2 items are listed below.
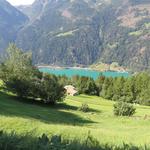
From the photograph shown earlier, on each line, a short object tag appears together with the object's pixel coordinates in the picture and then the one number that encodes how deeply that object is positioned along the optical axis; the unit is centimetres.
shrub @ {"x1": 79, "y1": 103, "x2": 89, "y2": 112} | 5344
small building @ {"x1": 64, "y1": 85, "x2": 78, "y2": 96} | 10706
